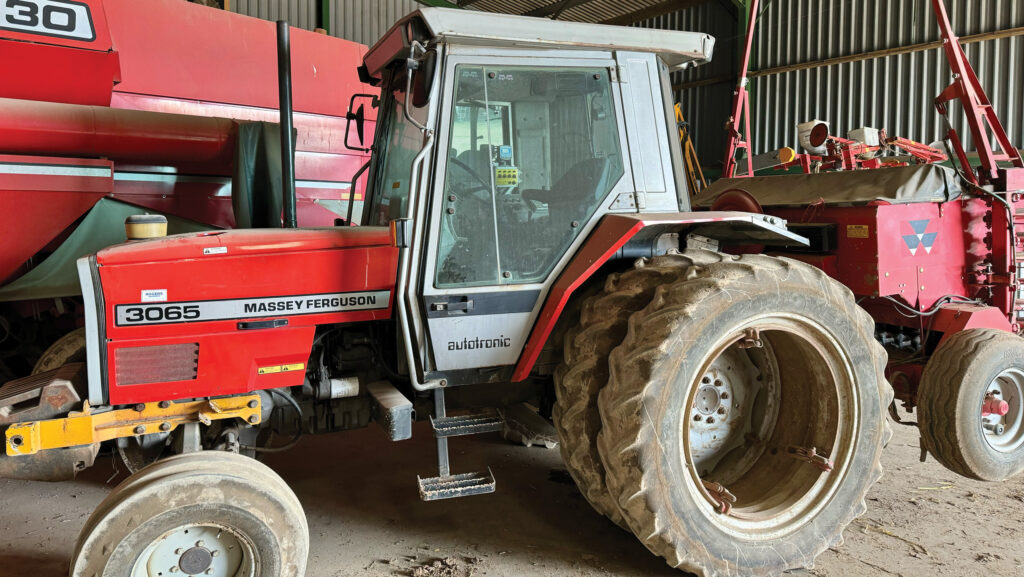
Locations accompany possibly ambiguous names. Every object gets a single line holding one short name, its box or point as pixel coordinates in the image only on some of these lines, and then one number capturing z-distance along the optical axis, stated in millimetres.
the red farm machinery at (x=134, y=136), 4309
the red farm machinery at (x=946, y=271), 3760
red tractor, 2648
